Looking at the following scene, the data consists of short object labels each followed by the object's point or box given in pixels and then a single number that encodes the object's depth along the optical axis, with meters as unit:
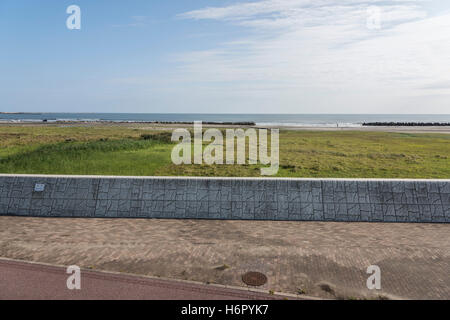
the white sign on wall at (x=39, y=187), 10.79
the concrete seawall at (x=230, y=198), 10.25
